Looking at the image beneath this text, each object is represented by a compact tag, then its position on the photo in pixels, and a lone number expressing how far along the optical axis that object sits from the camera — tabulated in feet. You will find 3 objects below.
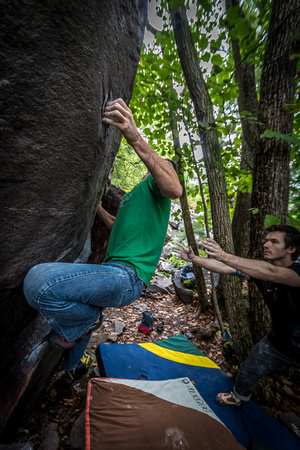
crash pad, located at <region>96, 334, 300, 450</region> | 7.35
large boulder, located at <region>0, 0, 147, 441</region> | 3.80
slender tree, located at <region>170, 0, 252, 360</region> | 10.18
